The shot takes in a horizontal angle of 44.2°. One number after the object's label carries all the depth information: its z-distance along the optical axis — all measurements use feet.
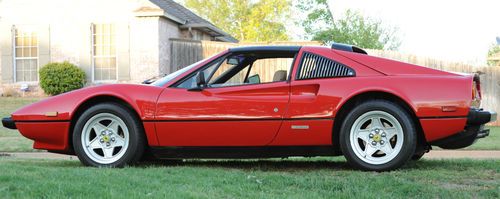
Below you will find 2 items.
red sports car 18.49
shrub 63.46
